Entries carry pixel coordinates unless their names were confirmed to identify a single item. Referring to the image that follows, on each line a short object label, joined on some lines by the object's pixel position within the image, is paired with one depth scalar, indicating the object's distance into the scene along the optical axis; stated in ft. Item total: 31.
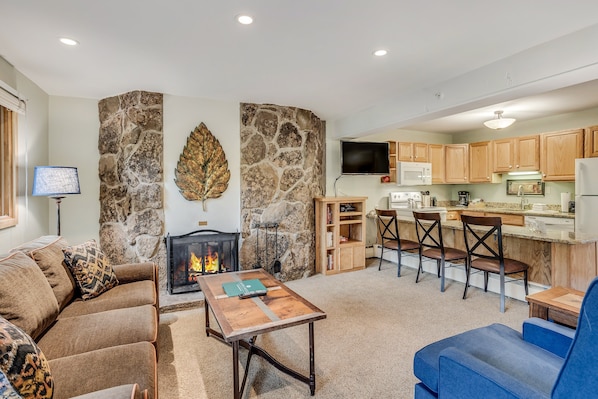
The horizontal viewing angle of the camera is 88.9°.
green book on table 7.46
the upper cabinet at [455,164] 20.21
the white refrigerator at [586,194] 13.25
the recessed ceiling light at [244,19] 6.72
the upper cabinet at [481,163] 19.02
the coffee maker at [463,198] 21.02
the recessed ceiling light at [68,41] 7.67
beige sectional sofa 4.39
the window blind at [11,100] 8.14
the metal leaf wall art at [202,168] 12.65
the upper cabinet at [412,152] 18.66
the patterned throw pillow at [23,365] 3.31
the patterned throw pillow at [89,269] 7.57
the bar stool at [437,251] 12.32
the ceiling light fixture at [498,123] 13.91
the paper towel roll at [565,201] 15.88
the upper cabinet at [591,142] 14.16
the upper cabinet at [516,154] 16.69
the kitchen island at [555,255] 9.44
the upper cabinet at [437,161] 19.79
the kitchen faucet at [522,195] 18.31
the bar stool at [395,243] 14.46
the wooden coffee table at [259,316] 5.70
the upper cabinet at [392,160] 18.44
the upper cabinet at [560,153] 14.88
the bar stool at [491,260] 10.47
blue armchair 3.02
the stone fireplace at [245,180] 12.04
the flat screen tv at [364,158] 16.63
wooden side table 5.97
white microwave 18.38
